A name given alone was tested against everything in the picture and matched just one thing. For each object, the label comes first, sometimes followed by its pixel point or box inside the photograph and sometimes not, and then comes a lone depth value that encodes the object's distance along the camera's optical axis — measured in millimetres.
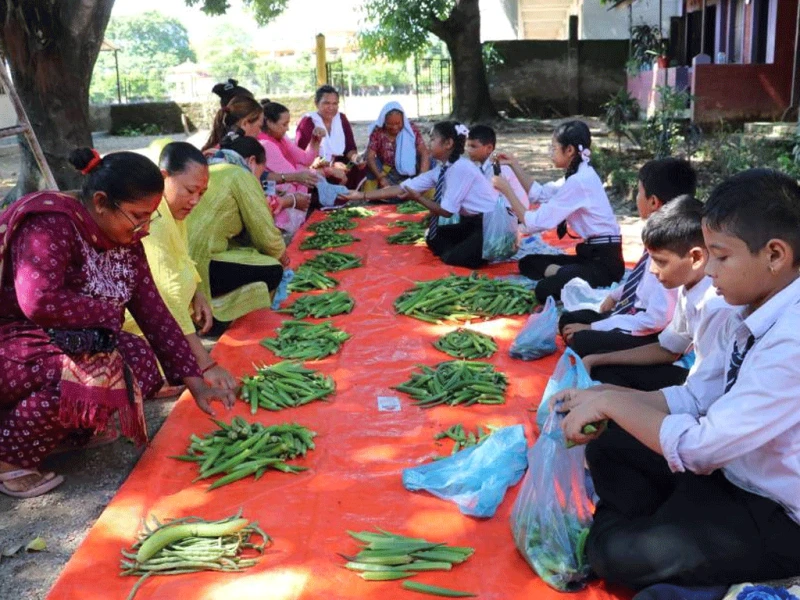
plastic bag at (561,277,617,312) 4430
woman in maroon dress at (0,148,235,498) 2832
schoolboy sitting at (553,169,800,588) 1849
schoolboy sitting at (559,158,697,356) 3416
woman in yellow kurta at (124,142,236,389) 3789
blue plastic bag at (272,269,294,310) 5098
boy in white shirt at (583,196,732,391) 2838
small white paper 3521
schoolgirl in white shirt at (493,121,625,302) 4707
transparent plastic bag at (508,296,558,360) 4004
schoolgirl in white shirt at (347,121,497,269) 5789
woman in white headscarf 8289
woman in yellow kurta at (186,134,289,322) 4762
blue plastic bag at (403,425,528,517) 2645
